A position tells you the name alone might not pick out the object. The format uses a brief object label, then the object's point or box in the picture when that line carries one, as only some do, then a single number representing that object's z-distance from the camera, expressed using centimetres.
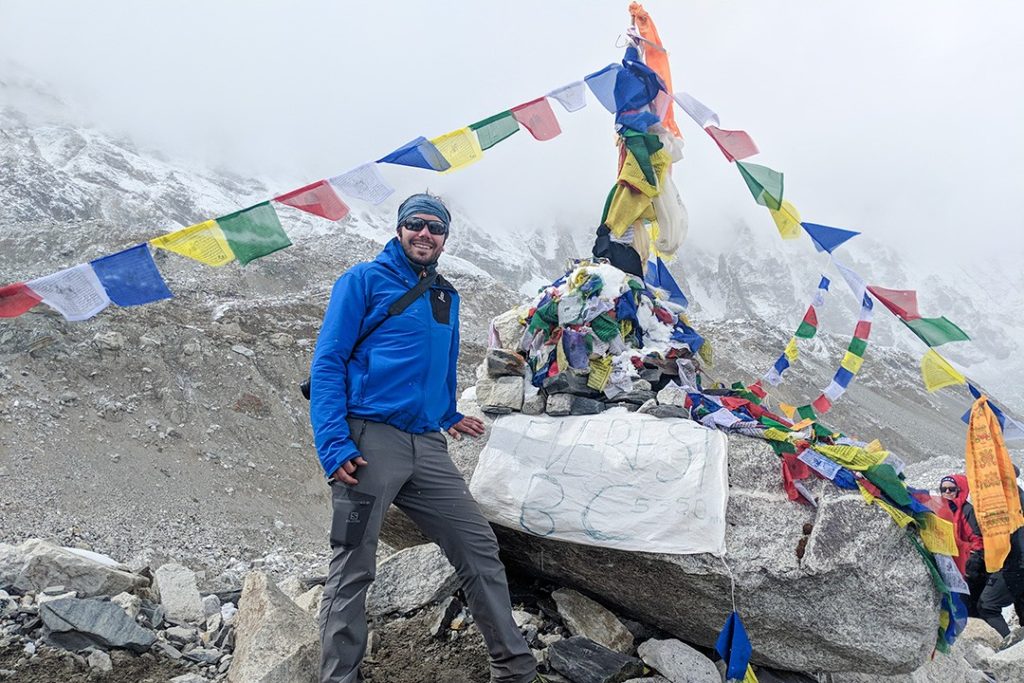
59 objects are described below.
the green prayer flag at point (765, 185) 589
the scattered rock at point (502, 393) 524
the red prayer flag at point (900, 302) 518
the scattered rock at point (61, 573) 421
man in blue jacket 309
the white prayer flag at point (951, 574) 364
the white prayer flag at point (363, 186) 536
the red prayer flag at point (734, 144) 632
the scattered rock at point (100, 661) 343
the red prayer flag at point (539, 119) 645
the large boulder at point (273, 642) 331
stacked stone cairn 517
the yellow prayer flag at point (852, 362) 749
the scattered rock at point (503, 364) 546
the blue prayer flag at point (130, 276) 440
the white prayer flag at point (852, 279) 579
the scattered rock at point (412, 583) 429
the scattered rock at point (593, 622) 415
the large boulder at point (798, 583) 358
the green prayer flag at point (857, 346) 735
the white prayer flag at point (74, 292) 421
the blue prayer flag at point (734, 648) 353
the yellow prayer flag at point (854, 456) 403
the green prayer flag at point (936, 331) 493
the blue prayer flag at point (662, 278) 758
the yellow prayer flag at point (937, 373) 509
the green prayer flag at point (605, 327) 551
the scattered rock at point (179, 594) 430
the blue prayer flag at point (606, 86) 659
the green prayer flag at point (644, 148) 636
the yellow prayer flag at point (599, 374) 520
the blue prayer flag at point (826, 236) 559
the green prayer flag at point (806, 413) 732
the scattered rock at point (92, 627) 360
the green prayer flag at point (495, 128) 611
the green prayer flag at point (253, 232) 479
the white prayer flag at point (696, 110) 660
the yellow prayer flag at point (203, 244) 463
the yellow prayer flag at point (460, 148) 586
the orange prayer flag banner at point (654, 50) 681
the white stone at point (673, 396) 486
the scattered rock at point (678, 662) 384
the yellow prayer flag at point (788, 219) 590
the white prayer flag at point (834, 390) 837
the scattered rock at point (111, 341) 1672
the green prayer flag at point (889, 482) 384
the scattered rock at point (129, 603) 400
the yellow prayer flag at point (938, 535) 363
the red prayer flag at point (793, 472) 401
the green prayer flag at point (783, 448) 426
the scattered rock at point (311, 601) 448
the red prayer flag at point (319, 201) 518
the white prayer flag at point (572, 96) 666
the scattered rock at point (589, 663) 366
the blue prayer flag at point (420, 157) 567
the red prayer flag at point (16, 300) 405
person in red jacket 555
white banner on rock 395
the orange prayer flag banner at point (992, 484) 407
